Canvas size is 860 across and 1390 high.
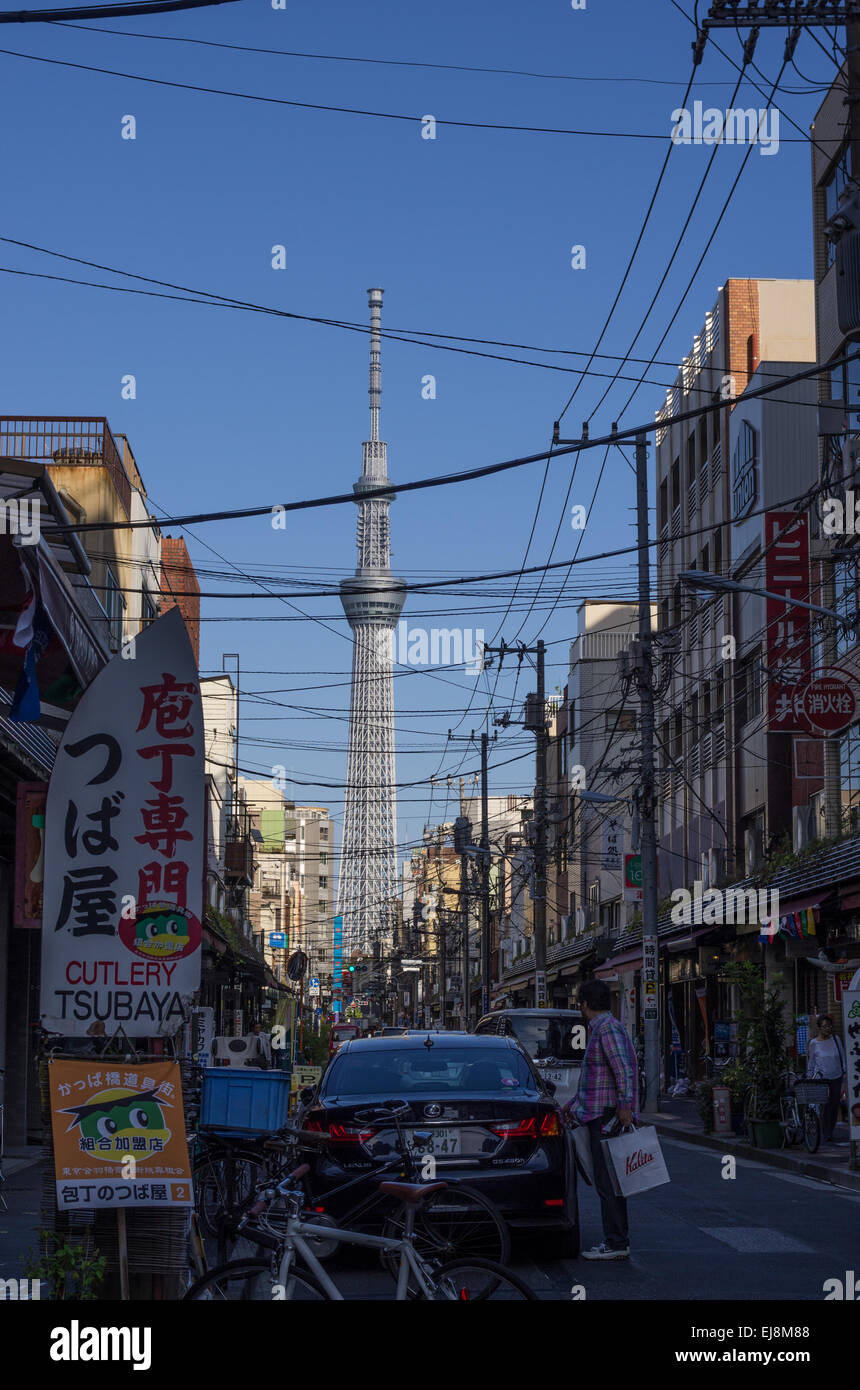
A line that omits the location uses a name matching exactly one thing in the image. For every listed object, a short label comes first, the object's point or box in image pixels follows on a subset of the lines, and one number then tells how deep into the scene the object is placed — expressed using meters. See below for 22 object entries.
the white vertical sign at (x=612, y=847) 44.62
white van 24.06
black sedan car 10.23
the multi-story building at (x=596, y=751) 59.44
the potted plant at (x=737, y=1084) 23.00
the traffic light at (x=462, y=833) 63.50
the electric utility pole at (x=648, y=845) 31.52
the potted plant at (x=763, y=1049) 21.58
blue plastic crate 11.34
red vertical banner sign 30.34
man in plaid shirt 11.27
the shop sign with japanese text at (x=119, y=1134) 7.52
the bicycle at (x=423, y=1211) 7.98
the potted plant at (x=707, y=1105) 24.17
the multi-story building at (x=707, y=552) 41.06
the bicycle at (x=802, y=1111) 20.31
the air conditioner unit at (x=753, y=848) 38.79
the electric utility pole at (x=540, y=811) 46.69
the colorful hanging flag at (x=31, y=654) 11.02
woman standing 21.91
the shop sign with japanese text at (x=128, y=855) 7.91
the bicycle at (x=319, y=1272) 6.75
